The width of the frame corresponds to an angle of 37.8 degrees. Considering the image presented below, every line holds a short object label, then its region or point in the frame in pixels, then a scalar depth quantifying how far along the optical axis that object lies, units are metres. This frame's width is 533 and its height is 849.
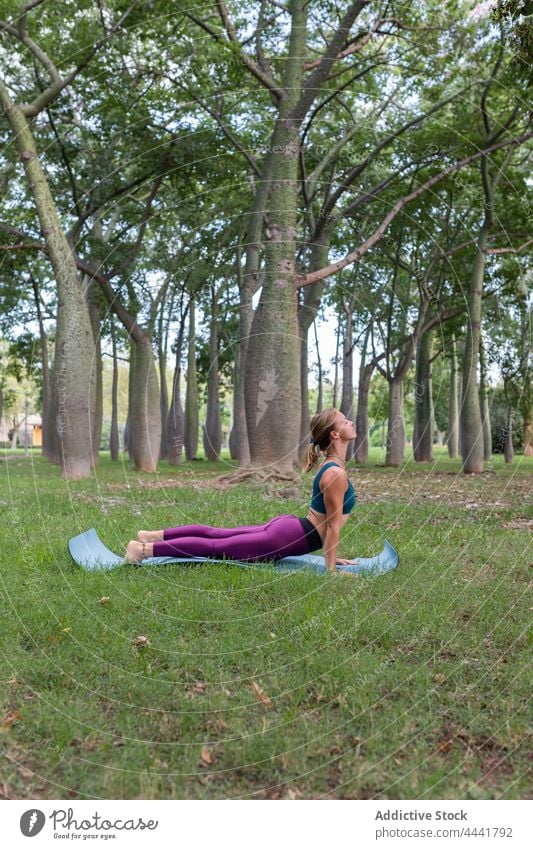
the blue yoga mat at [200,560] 8.12
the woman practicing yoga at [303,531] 7.78
